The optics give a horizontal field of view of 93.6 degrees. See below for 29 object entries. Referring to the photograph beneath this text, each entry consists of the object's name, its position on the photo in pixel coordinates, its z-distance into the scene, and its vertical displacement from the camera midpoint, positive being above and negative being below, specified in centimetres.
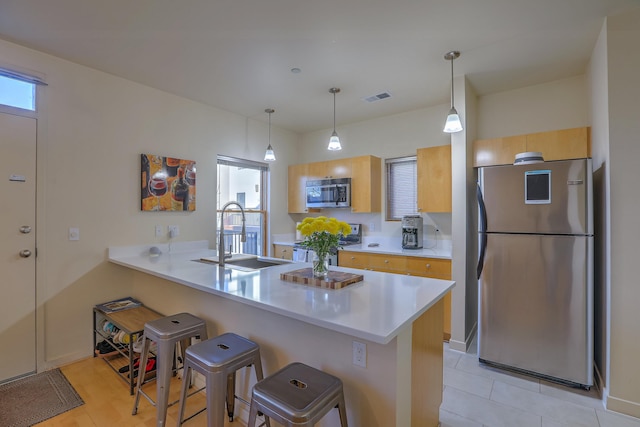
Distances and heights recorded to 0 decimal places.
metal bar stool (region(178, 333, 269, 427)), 152 -78
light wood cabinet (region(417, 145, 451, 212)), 341 +42
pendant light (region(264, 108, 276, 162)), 374 +74
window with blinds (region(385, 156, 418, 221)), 402 +38
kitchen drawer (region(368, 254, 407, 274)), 339 -55
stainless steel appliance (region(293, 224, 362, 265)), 390 -45
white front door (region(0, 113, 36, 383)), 239 -24
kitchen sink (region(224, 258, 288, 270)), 280 -45
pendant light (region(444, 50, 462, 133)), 254 +80
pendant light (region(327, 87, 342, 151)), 317 +78
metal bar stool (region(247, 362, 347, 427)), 117 -75
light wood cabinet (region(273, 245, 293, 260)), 449 -55
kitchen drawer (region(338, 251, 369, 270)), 368 -56
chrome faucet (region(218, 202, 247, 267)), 245 -28
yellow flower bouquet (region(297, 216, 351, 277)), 185 -12
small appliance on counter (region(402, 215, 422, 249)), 363 -20
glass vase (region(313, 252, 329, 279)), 190 -32
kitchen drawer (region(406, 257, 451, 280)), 312 -56
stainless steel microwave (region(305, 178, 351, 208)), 421 +33
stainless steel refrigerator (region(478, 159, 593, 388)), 229 -45
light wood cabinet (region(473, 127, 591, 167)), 275 +67
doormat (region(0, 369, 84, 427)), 201 -134
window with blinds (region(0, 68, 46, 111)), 241 +105
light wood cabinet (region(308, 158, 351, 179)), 428 +69
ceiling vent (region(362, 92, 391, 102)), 344 +138
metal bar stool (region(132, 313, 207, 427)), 180 -79
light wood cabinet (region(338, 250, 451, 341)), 313 -57
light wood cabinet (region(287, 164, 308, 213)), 477 +44
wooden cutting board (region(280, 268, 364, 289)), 178 -40
